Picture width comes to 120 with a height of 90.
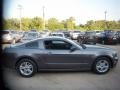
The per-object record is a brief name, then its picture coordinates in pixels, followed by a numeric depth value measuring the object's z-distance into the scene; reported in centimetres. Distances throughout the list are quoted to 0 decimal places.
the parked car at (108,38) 1065
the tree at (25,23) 2650
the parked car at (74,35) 1485
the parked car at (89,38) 1110
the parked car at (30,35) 892
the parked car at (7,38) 995
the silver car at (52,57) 341
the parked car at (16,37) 1077
